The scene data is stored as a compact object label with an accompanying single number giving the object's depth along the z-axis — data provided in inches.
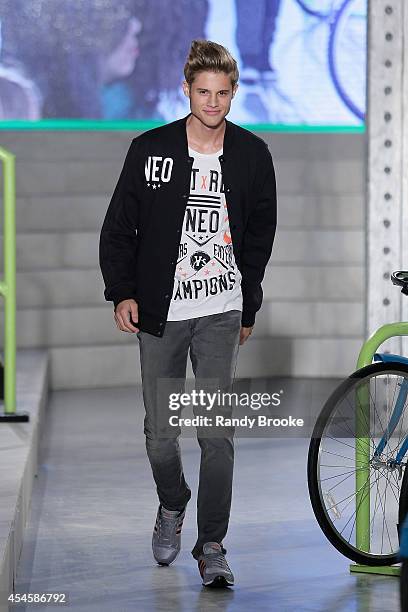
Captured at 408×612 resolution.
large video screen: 786.9
